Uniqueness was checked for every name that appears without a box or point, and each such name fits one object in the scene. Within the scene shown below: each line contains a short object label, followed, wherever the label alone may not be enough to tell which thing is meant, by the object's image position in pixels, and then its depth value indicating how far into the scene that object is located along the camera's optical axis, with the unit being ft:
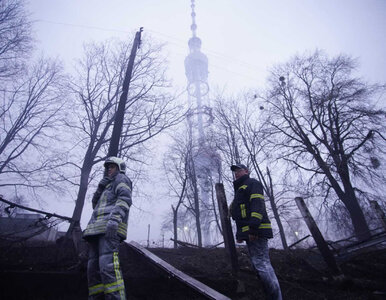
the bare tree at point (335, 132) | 41.39
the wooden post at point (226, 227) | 15.98
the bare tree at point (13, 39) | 33.94
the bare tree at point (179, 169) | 68.02
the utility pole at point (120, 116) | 19.87
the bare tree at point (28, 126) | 40.68
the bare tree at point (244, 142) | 49.54
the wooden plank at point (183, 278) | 9.11
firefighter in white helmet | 9.02
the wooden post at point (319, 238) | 16.49
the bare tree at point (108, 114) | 40.90
